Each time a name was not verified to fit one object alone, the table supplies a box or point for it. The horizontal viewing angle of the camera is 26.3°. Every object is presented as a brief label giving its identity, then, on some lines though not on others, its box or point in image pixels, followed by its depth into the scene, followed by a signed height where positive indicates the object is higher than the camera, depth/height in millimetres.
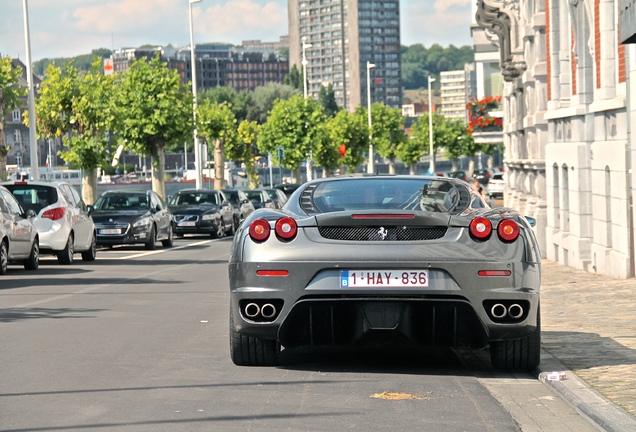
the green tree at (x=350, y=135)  103688 -1416
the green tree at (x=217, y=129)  75000 -418
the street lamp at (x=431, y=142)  122412 -2602
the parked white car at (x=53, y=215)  24844 -1632
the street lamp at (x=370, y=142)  109688 -2101
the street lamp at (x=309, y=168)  85212 -3154
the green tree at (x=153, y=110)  54125 +512
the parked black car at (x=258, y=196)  51375 -2900
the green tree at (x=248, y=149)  89888 -1901
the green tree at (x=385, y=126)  122312 -967
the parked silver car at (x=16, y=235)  21375 -1747
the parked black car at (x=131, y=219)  31688 -2236
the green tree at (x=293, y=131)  83125 -757
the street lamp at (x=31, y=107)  41853 +607
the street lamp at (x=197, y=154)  61438 -1496
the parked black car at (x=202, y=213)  40562 -2744
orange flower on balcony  59812 -170
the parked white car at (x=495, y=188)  81625 -4553
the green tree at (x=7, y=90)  38388 +1082
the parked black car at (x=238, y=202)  45094 -2797
